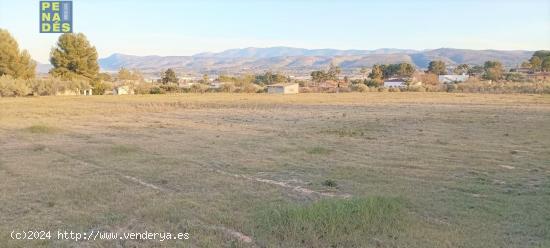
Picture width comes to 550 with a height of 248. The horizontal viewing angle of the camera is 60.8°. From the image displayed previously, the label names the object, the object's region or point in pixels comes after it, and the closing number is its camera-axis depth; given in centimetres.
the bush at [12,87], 3691
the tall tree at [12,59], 4241
